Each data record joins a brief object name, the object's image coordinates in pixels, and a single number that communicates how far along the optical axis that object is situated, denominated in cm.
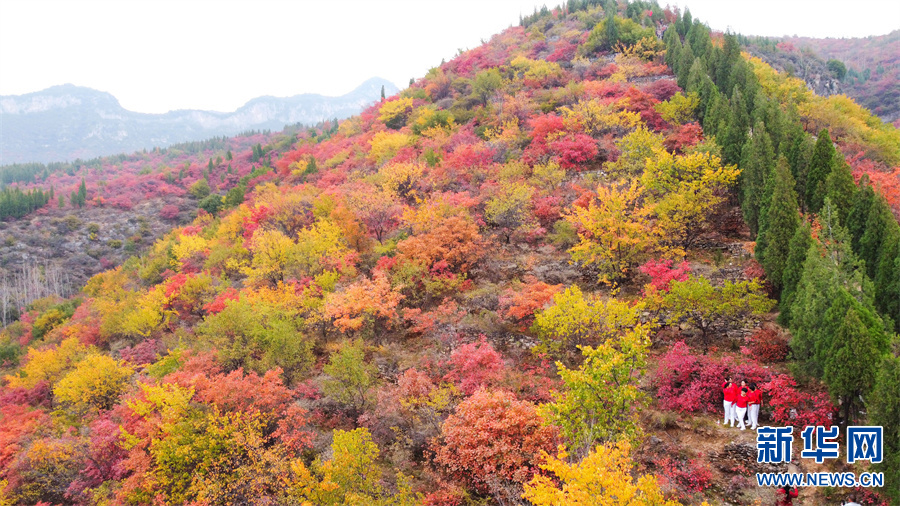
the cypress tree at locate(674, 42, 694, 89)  4681
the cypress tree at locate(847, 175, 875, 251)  1944
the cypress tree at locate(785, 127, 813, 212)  2500
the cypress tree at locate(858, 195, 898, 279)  1839
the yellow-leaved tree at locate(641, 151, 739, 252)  2392
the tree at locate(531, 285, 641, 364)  1816
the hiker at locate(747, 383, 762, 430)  1432
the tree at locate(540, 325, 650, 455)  1185
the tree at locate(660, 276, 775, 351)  1797
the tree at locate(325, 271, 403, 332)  2358
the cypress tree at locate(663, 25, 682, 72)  5225
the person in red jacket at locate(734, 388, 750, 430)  1427
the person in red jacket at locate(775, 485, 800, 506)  1121
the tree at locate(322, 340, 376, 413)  1889
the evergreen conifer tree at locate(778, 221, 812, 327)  1797
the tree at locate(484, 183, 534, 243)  2933
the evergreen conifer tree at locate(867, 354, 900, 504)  1087
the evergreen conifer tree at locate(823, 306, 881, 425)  1265
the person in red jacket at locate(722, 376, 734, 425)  1457
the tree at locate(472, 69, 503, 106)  5888
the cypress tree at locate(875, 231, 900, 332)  1652
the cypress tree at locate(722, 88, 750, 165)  2911
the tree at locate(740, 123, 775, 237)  2430
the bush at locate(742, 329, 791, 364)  1783
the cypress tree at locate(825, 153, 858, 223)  2095
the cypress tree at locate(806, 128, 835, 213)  2261
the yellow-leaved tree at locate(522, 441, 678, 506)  855
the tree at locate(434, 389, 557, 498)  1310
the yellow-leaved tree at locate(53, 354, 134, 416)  2531
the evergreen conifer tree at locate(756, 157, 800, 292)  1956
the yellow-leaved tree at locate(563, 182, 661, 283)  2291
